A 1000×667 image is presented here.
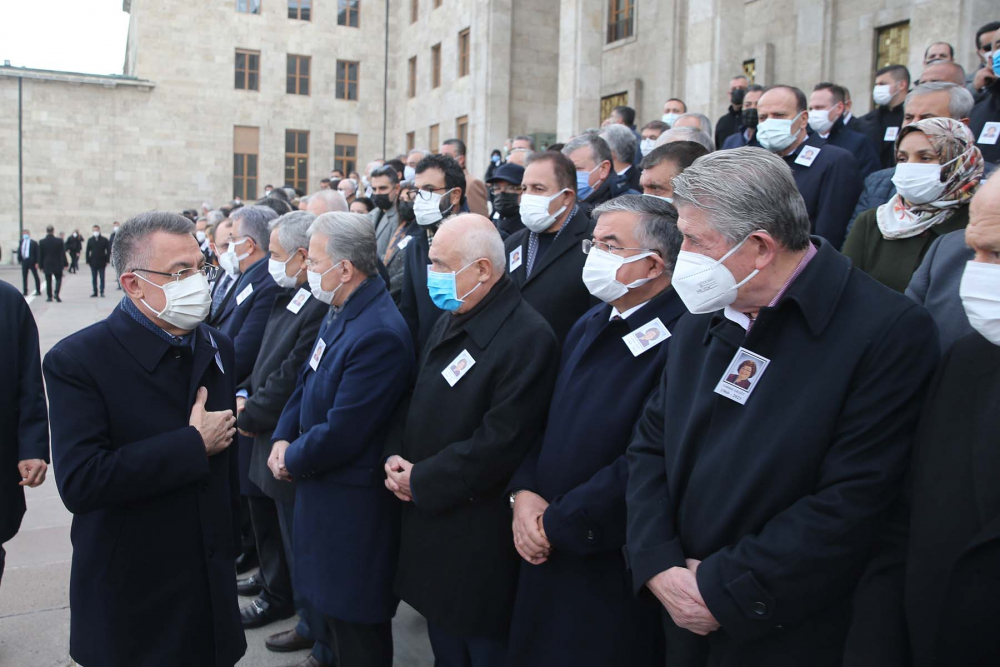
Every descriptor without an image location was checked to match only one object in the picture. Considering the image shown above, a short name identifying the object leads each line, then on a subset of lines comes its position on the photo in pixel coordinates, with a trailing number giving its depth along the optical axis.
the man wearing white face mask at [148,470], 2.78
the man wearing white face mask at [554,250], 4.12
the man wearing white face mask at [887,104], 7.57
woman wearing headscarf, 3.18
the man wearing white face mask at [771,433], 2.04
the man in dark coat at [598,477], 2.77
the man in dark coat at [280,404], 4.23
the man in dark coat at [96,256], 23.12
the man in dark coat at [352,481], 3.44
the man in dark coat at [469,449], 3.15
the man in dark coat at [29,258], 21.77
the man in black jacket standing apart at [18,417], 3.78
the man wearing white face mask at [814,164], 4.95
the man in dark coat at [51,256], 20.81
